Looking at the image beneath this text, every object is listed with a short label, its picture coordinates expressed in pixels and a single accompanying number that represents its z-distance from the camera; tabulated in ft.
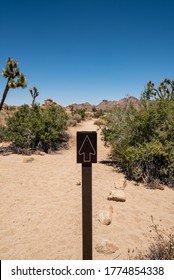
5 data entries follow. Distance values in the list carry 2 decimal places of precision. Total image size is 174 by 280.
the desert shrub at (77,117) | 93.25
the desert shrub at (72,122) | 80.66
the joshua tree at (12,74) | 54.94
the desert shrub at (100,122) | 85.01
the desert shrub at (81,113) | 107.18
